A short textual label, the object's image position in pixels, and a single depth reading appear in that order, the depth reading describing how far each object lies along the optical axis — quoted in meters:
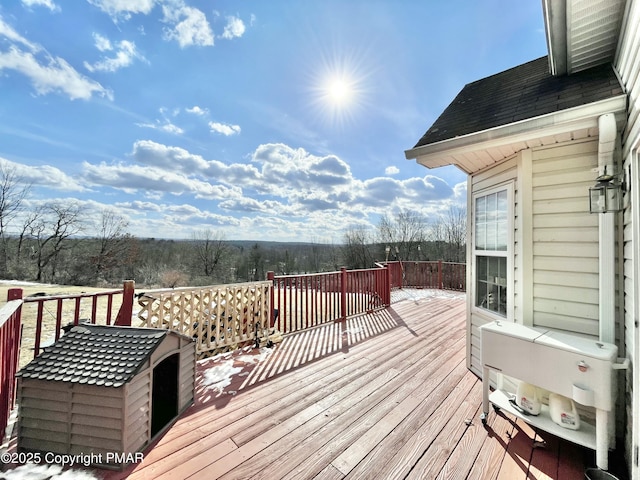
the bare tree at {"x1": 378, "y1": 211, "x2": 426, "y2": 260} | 20.36
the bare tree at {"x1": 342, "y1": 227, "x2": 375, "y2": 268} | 23.04
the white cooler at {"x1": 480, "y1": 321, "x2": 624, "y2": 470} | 1.56
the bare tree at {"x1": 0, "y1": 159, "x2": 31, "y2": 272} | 17.17
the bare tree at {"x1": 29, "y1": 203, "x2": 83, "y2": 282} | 19.67
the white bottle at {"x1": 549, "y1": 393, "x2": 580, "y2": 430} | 1.79
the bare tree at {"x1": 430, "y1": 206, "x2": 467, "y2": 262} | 18.30
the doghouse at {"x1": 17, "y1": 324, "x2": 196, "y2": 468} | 1.61
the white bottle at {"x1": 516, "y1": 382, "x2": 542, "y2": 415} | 1.92
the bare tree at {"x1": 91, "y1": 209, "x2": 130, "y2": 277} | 22.53
